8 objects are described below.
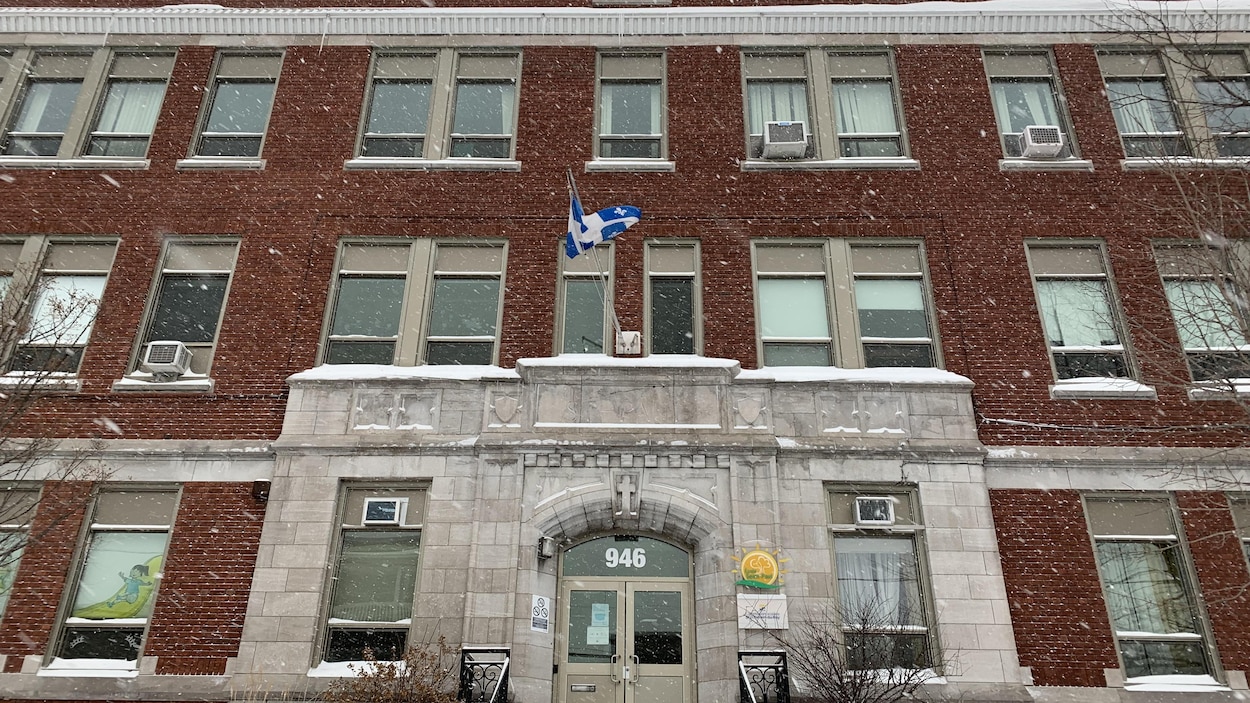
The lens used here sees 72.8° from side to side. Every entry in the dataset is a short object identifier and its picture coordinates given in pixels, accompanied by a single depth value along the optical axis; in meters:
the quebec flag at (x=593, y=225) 11.41
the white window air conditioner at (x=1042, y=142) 12.97
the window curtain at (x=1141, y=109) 13.41
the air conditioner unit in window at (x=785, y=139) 13.08
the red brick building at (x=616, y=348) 10.35
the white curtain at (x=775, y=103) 13.85
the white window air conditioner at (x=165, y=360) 11.62
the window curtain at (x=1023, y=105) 13.68
